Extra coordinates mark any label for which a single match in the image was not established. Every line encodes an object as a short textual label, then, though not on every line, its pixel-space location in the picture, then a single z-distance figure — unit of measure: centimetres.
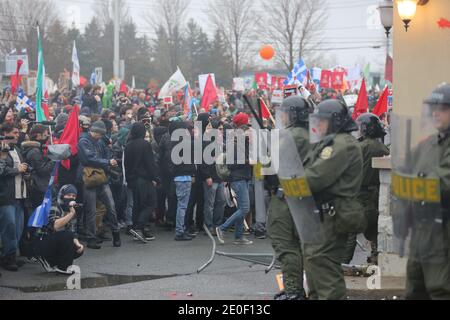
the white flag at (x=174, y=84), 2189
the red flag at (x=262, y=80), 3086
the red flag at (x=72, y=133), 1226
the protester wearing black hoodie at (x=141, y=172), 1336
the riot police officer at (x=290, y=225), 813
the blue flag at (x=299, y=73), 1911
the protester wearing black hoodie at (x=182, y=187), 1343
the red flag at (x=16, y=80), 2019
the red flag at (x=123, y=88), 2684
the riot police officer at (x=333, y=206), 679
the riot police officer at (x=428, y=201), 582
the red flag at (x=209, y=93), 2094
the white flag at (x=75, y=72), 2252
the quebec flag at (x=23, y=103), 1714
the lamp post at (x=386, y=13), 1474
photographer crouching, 1032
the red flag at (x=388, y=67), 2030
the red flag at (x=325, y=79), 2834
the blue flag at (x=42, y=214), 1045
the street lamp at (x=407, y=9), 899
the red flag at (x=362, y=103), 1609
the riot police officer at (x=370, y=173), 959
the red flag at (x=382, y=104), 1501
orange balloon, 2906
